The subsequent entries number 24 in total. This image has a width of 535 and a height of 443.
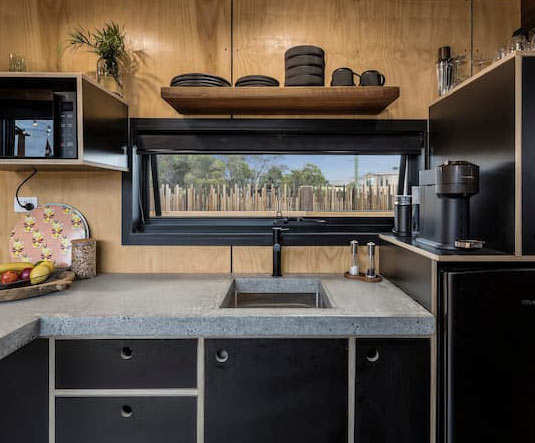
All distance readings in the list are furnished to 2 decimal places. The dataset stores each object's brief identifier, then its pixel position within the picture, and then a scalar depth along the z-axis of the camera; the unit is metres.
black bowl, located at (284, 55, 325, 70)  1.68
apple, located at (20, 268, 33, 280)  1.56
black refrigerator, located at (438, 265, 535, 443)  1.22
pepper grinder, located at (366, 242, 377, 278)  1.82
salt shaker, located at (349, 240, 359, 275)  1.87
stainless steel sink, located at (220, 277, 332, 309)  1.91
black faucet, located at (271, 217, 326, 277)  1.92
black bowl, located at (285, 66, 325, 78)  1.68
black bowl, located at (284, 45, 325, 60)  1.68
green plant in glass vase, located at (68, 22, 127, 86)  1.86
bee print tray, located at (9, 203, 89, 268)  1.90
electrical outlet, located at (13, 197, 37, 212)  1.97
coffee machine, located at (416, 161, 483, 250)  1.33
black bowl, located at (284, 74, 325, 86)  1.68
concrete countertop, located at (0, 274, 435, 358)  1.28
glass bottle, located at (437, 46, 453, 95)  1.89
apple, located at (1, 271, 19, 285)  1.48
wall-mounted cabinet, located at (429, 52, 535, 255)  1.24
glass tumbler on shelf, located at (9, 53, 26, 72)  1.82
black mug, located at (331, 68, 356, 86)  1.70
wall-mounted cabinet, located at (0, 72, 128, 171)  1.54
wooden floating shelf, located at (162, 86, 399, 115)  1.66
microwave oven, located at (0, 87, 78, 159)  1.55
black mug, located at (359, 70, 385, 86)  1.71
